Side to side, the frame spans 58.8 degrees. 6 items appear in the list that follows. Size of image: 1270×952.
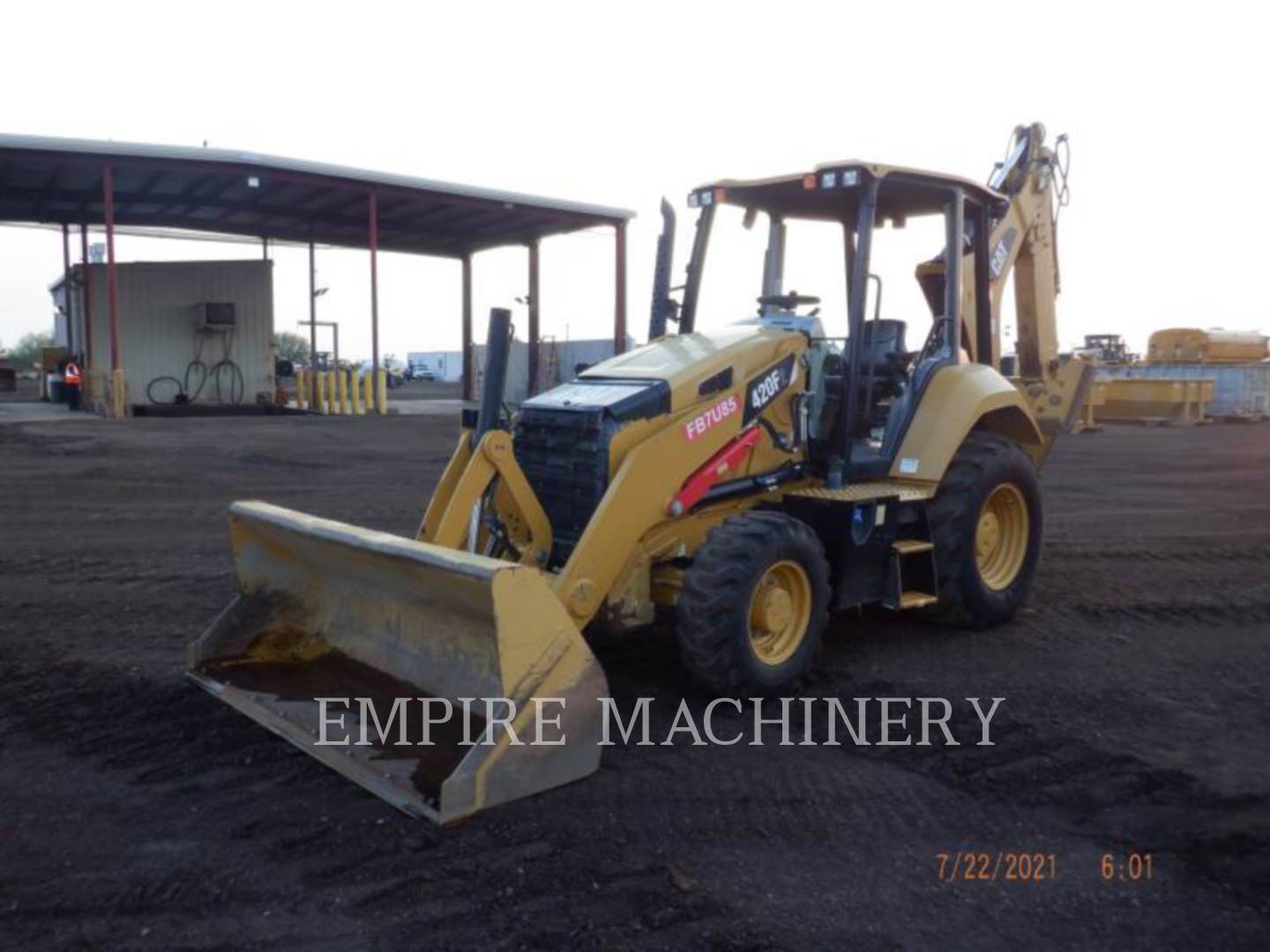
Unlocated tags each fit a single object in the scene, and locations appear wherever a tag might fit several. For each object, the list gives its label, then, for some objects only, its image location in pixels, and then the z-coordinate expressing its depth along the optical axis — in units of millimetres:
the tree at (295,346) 61925
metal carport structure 20312
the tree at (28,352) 78438
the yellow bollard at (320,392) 25281
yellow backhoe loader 4262
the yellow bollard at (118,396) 20531
